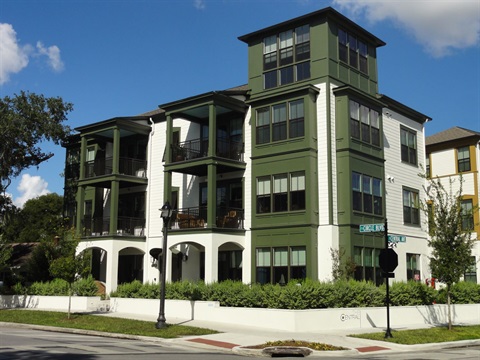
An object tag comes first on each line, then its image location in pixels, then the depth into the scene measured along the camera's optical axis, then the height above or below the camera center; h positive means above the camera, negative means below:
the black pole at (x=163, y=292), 22.41 -0.43
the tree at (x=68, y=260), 26.83 +0.92
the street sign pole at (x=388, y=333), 20.49 -1.75
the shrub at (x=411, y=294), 26.47 -0.56
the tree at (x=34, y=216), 73.44 +7.91
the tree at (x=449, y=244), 24.22 +1.51
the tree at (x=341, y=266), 28.12 +0.71
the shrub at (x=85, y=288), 31.31 -0.40
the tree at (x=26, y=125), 41.31 +10.64
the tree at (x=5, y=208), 46.28 +5.50
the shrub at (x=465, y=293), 29.48 -0.56
